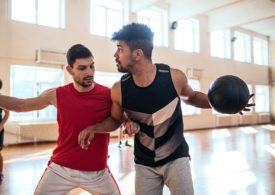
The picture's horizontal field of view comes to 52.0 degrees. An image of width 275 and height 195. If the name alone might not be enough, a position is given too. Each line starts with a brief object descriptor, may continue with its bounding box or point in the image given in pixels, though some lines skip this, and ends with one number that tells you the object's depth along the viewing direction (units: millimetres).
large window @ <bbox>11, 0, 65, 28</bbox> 7172
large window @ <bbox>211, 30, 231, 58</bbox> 12616
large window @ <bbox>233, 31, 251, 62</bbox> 13742
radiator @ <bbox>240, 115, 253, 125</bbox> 13338
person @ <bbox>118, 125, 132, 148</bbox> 6696
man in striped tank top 1578
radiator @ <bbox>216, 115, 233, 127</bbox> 12210
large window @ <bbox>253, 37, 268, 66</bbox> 14953
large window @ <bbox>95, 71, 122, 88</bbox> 8662
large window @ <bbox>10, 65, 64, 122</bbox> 7133
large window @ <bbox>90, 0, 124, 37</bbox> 8594
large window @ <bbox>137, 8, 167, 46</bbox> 10188
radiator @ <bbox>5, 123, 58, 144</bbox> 6932
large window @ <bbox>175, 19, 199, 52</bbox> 11105
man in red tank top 1812
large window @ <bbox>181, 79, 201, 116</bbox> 11080
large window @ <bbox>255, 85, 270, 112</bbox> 14711
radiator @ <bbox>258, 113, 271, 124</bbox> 14344
